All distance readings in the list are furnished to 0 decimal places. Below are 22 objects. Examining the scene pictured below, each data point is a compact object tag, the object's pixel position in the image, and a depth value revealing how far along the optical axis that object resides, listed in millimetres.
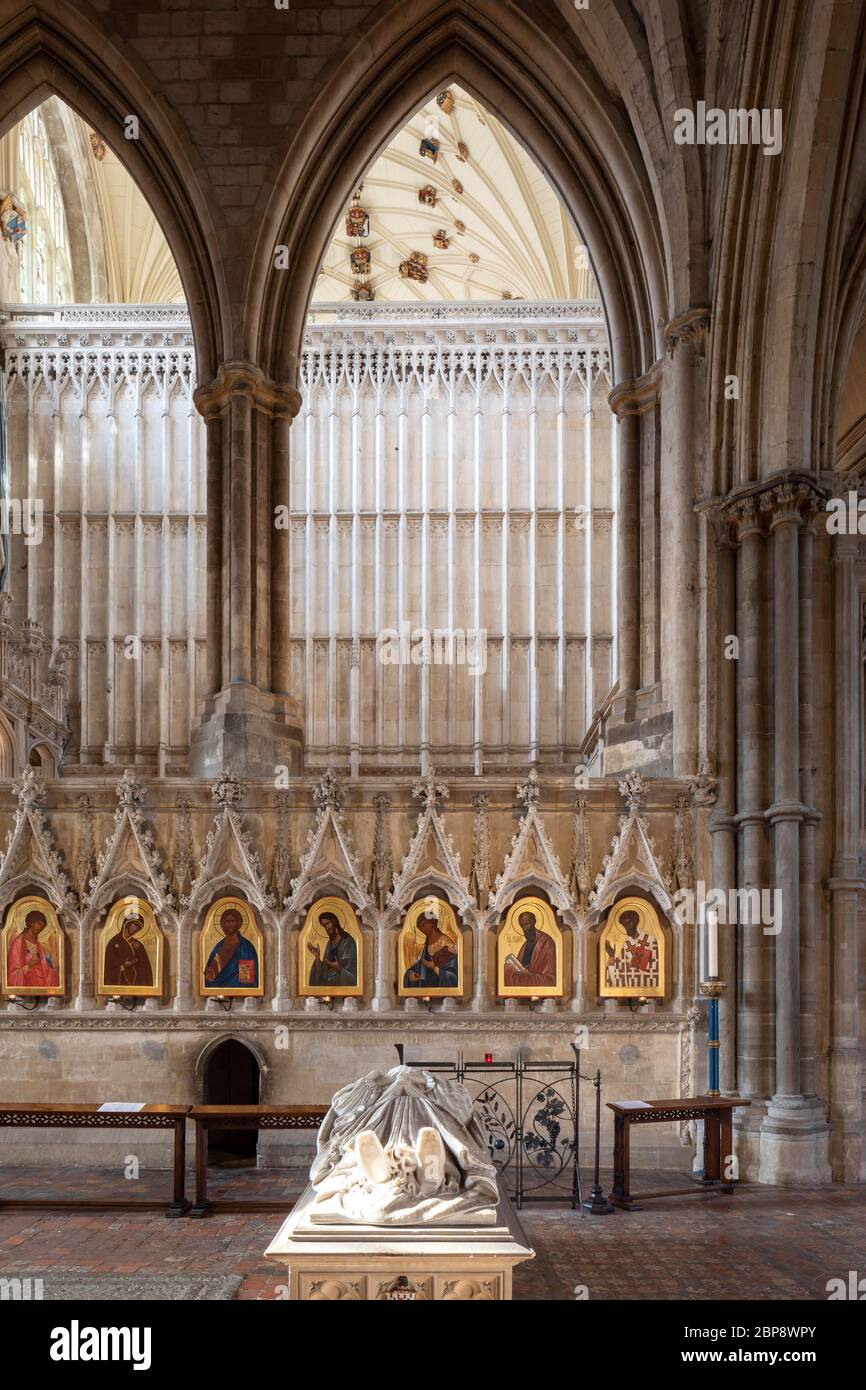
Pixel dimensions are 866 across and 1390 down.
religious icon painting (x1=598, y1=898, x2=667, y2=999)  11266
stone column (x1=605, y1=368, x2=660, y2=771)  12742
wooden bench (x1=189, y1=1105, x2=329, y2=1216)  8727
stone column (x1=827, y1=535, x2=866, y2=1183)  10891
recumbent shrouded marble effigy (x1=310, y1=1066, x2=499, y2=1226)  5336
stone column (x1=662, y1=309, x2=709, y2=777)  11633
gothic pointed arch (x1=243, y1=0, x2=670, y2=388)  13117
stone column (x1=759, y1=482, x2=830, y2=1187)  10438
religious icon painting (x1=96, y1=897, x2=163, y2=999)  11281
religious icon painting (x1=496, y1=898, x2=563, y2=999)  11266
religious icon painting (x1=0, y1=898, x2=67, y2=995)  11273
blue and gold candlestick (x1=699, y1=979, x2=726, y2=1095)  10102
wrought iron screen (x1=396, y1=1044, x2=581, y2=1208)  10328
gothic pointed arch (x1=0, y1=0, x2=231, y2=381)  13117
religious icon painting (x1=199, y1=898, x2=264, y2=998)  11297
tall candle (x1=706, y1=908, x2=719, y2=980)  11047
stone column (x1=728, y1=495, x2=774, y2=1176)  10805
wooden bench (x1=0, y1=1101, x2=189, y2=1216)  8781
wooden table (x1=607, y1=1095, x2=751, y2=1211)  9203
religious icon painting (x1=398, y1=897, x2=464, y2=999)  11305
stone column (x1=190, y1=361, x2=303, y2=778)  12688
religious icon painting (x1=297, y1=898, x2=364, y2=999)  11297
